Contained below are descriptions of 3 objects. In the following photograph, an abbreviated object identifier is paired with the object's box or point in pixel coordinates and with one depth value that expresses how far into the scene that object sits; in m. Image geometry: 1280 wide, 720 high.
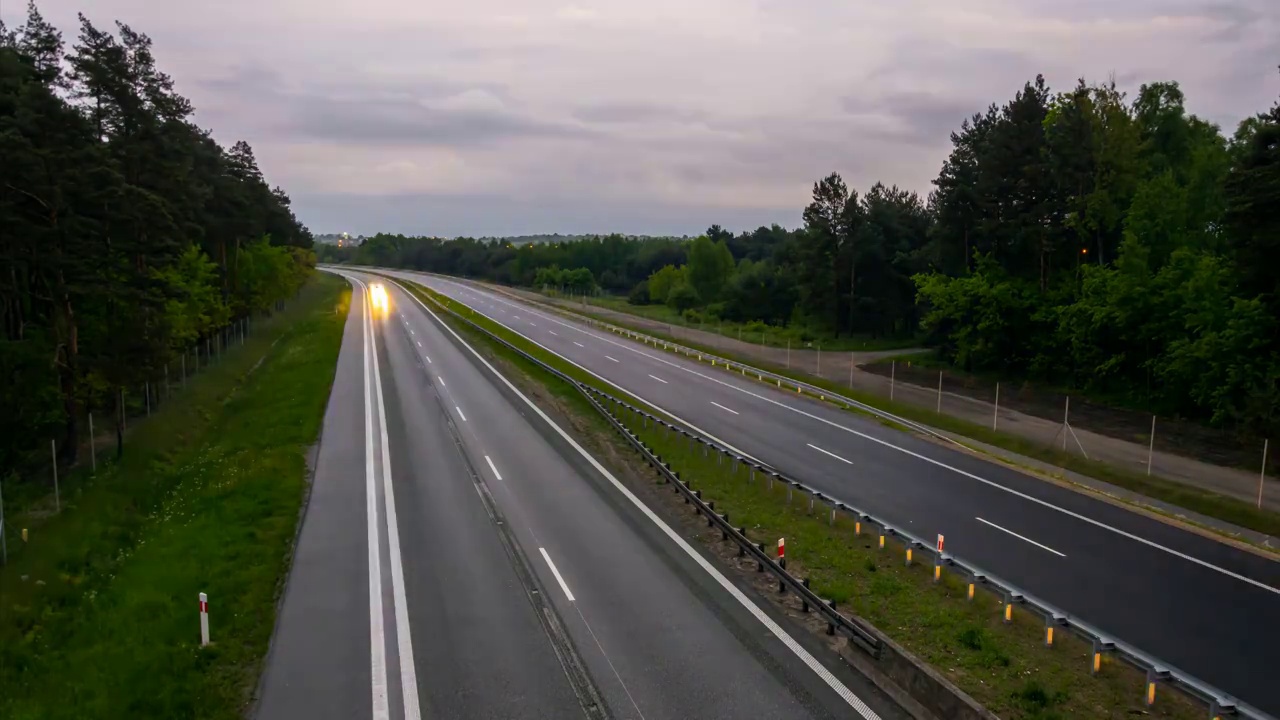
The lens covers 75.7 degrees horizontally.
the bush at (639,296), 129.25
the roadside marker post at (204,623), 13.16
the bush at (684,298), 107.50
